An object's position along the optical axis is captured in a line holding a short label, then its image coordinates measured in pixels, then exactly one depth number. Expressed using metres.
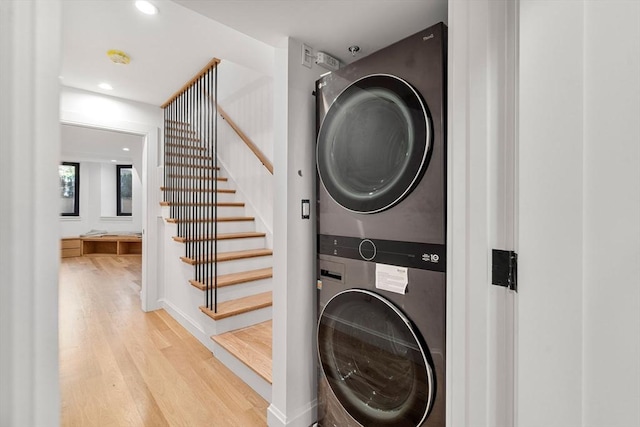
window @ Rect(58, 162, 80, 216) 6.89
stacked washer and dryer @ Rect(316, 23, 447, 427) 1.00
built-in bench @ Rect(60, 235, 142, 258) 6.50
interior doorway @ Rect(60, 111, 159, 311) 3.05
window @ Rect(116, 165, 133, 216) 7.48
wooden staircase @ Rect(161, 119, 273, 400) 2.02
